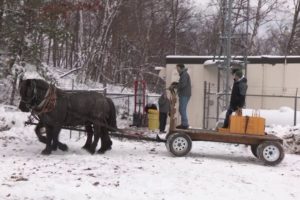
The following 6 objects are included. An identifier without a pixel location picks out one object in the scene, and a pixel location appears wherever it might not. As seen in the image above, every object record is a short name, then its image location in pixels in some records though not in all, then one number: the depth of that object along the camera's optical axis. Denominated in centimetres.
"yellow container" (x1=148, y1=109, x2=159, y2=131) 2173
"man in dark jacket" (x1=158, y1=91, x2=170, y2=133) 2075
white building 2277
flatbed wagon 1209
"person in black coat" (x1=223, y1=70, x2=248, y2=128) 1322
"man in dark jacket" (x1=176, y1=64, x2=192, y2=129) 1365
